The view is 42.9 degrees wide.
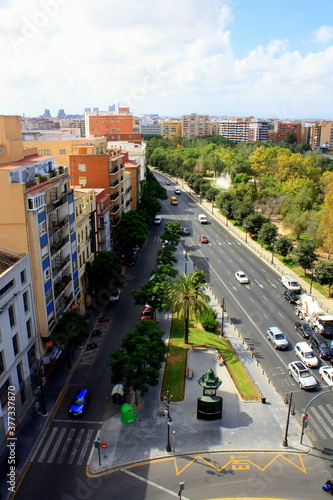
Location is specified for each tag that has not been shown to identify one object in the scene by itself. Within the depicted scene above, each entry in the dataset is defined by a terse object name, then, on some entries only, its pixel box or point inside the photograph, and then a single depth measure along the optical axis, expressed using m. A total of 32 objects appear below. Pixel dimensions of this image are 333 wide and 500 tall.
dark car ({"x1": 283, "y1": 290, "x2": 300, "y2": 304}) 58.50
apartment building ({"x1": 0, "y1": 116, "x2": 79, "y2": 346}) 36.78
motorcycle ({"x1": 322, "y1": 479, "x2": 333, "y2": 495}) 28.70
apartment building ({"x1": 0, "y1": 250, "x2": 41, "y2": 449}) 32.97
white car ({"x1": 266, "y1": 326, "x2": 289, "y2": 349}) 47.16
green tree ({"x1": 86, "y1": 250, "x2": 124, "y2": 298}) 54.25
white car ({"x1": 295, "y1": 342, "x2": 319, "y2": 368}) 43.78
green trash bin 35.25
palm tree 44.53
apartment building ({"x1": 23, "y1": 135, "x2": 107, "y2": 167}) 69.50
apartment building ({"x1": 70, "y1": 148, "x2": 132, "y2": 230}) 69.44
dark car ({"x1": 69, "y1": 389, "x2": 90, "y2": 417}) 36.03
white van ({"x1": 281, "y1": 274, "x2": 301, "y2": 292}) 61.56
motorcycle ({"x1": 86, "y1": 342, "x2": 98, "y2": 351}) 46.91
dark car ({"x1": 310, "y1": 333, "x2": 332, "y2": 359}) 45.09
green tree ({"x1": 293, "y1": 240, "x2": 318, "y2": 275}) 64.94
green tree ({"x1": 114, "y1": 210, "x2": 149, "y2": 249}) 71.75
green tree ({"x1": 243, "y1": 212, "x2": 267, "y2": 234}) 87.44
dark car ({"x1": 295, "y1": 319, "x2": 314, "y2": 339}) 49.41
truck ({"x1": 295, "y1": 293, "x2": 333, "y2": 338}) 49.66
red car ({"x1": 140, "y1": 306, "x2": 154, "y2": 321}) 52.62
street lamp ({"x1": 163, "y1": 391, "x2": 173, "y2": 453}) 32.19
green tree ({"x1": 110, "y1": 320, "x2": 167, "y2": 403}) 35.25
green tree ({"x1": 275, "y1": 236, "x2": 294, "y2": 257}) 73.56
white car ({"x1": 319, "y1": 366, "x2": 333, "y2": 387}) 40.47
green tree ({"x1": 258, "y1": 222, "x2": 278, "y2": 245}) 79.69
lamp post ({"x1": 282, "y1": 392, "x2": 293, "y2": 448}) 32.99
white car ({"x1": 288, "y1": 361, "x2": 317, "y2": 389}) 40.16
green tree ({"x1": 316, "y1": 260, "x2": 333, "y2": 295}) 59.28
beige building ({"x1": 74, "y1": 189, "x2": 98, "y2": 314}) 52.31
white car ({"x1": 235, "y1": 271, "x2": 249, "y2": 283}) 66.06
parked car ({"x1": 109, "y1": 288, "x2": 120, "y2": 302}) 57.62
